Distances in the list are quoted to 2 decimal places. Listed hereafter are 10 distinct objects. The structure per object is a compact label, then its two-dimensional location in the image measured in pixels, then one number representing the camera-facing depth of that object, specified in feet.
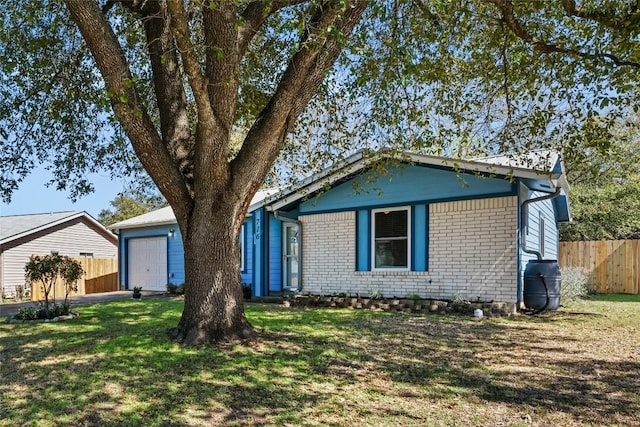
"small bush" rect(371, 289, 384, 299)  34.83
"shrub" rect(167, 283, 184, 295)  47.65
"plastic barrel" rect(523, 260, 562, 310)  29.99
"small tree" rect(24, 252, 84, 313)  28.40
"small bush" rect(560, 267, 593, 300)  35.88
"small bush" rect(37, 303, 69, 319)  28.09
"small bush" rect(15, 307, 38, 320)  27.84
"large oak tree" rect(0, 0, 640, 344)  17.29
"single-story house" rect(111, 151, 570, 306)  30.35
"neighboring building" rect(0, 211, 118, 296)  59.21
